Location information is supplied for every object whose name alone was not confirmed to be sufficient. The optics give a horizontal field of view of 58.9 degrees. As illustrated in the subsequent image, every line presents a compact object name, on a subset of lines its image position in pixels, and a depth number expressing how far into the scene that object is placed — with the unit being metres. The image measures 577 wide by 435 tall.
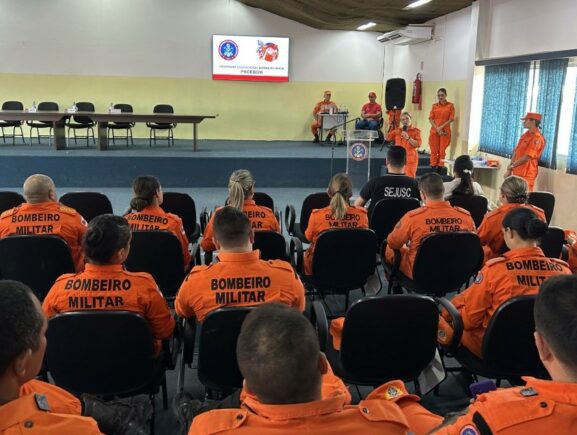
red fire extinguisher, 10.44
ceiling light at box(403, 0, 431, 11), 7.73
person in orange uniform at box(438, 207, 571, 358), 2.22
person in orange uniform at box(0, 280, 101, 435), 1.03
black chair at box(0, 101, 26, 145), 9.66
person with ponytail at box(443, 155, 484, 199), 4.40
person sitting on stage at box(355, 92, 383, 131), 11.37
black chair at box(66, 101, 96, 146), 9.83
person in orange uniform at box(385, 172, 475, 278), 3.28
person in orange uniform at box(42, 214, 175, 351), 2.04
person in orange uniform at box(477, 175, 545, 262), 3.46
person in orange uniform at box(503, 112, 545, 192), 6.09
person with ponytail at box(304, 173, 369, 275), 3.51
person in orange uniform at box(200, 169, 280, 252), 3.54
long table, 8.69
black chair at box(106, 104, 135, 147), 9.75
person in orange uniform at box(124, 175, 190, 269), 3.36
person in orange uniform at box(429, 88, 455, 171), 8.66
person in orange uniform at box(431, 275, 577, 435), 1.05
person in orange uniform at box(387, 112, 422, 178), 8.02
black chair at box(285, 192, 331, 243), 4.43
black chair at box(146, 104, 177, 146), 9.98
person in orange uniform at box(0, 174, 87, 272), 3.17
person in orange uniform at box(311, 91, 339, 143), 11.57
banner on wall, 11.45
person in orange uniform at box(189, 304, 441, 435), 1.05
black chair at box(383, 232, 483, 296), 3.10
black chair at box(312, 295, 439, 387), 2.04
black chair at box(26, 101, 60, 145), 9.97
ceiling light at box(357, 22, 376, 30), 10.83
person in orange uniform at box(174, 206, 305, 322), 2.11
